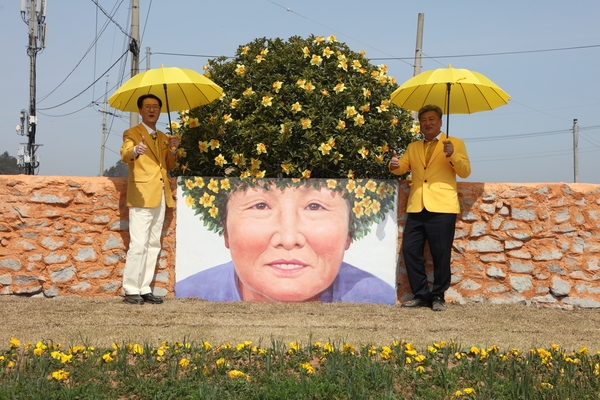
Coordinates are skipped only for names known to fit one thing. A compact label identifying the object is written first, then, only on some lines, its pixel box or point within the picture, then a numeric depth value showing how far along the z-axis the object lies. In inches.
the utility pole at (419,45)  671.1
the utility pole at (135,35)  584.7
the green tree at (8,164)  2388.5
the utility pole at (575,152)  1328.0
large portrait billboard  262.1
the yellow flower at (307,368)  156.4
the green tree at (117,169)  2626.5
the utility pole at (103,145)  1755.7
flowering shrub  266.2
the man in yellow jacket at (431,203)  250.2
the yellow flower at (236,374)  152.6
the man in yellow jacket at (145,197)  249.3
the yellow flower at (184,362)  158.7
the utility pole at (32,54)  856.3
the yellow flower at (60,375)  148.5
